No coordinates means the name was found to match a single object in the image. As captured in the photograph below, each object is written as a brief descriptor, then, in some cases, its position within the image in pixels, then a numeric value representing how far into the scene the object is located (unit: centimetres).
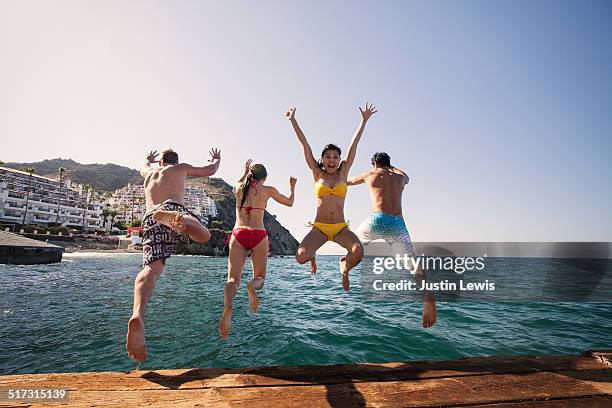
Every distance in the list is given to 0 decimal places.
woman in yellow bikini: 537
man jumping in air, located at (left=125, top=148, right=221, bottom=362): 370
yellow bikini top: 555
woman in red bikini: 497
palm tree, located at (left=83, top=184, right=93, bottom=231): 10457
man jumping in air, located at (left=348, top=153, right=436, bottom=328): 571
